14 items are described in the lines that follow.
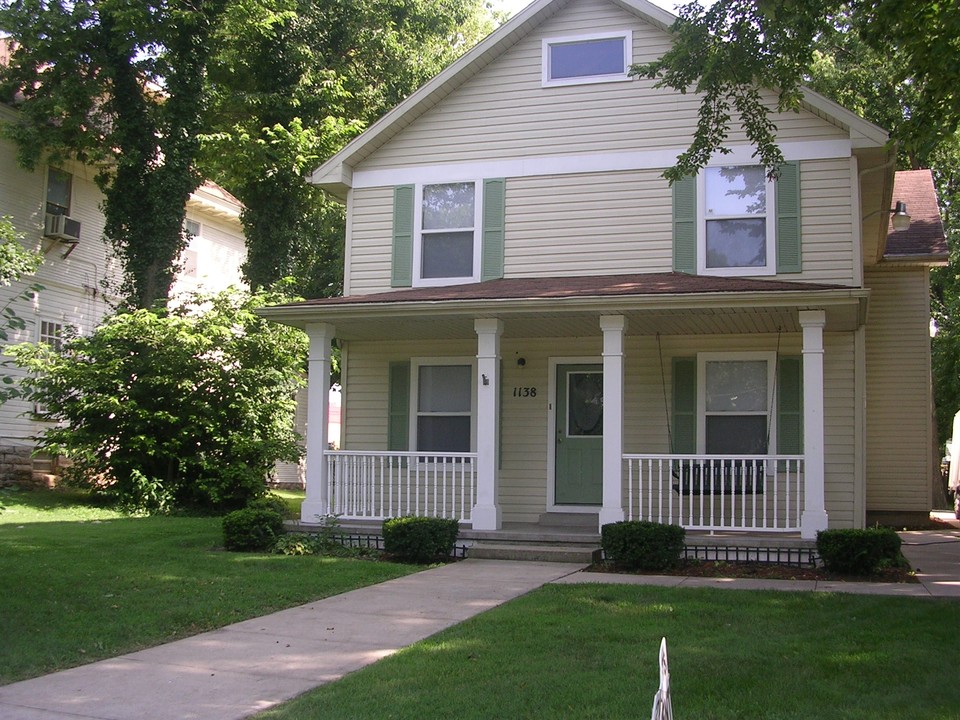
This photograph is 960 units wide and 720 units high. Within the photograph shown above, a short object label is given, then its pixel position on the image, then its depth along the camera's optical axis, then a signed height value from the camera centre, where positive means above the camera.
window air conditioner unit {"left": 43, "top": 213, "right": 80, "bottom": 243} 20.56 +4.59
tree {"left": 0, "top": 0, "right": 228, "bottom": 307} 19.27 +6.92
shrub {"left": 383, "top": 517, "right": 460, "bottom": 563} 11.00 -1.04
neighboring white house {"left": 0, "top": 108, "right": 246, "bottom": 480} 19.72 +4.20
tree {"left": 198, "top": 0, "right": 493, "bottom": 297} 19.89 +7.87
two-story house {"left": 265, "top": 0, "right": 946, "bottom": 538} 11.77 +1.75
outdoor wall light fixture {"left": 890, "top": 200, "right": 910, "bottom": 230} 13.49 +3.35
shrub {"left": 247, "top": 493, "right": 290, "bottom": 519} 12.48 -0.80
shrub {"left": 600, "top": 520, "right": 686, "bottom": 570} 10.25 -1.00
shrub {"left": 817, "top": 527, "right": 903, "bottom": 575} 9.80 -0.96
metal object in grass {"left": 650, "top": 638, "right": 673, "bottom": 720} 2.24 -0.59
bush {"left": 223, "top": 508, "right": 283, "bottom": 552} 11.37 -1.02
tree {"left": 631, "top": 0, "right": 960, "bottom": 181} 9.09 +4.42
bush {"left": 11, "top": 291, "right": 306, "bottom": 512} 16.05 +0.65
